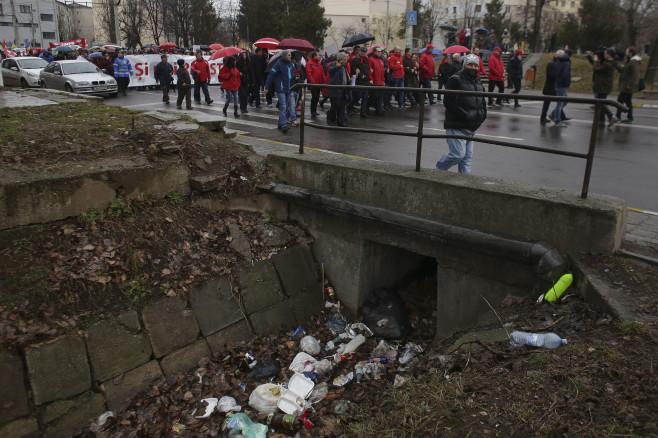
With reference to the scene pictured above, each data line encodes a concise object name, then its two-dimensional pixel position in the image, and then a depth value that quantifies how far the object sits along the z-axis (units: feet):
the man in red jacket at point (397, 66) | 54.65
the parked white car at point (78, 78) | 63.87
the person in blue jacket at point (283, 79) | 37.86
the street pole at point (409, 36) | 100.35
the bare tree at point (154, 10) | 153.69
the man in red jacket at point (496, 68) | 55.93
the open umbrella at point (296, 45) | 59.67
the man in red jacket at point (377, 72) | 49.81
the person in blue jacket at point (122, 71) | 68.18
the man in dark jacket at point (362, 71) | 46.80
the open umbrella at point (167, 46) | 110.34
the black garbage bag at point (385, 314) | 20.03
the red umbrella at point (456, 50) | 64.01
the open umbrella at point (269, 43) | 71.59
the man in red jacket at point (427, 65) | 61.26
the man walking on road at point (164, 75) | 57.57
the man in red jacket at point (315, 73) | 46.50
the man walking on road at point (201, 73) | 54.29
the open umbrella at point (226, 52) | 58.03
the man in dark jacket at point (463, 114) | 20.49
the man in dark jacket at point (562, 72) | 45.27
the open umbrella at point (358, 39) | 56.18
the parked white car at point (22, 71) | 74.84
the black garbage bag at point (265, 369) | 16.92
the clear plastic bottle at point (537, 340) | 12.37
